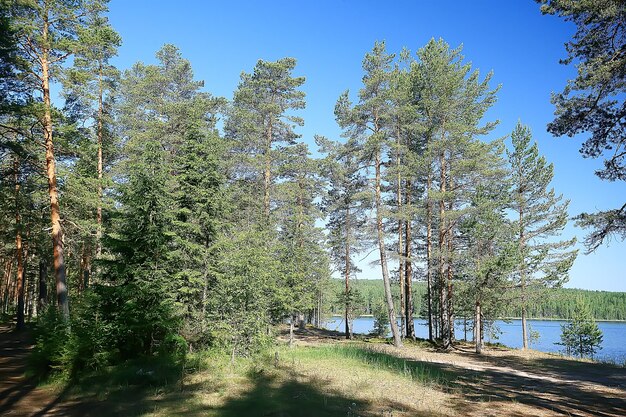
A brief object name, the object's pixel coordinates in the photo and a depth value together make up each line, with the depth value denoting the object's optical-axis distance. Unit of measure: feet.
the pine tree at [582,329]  136.46
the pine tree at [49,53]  46.60
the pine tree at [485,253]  65.57
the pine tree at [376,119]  75.25
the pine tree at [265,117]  84.02
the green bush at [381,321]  133.82
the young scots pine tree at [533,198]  87.66
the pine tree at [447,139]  74.23
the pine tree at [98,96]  56.34
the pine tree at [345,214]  83.15
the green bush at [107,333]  39.47
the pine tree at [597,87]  29.40
